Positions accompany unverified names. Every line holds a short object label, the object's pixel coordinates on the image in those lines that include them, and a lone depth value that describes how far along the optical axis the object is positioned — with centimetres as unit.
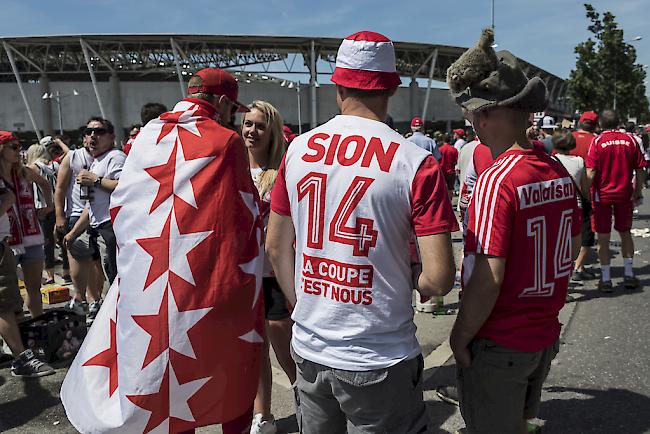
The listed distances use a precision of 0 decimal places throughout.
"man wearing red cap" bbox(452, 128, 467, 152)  1510
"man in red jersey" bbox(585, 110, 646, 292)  622
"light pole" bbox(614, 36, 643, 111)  3162
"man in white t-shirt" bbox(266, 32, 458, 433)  175
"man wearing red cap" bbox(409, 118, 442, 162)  904
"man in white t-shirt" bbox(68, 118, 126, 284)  508
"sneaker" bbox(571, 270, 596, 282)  680
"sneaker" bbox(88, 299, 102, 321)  570
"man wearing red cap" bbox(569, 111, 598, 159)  784
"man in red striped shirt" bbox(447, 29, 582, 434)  195
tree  3162
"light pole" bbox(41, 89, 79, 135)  4239
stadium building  4188
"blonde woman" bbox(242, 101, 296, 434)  321
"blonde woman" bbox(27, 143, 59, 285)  741
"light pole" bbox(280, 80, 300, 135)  4284
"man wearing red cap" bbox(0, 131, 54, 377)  430
